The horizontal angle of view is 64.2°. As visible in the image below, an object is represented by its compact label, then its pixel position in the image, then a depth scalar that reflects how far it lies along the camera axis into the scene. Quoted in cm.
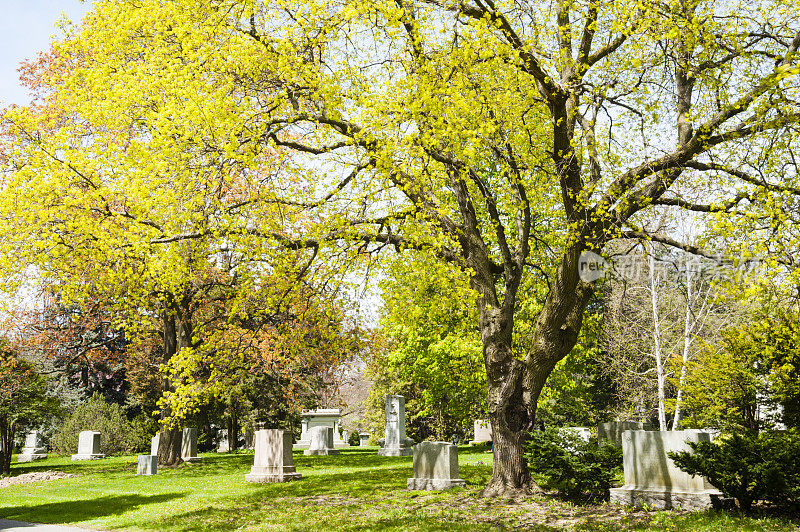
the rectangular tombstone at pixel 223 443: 4128
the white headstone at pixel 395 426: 2624
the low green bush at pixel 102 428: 2936
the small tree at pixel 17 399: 2259
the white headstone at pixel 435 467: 1366
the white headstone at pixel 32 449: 3130
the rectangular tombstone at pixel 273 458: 1712
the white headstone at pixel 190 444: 2511
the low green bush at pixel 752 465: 867
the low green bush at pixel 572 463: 1082
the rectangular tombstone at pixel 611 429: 1712
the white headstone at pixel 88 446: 2761
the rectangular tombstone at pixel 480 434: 3844
